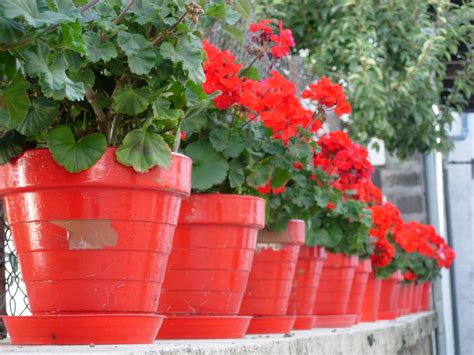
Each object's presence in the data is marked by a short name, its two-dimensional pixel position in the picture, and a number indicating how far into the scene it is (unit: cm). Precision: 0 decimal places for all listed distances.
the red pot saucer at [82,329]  271
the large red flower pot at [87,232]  279
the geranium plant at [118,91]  272
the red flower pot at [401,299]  1063
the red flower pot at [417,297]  1223
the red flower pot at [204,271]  359
